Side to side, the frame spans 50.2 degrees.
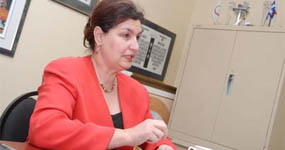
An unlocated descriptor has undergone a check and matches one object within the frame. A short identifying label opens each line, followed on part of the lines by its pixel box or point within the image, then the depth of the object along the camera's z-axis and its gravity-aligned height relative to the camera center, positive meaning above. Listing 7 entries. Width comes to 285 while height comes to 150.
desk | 0.84 -0.24
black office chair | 1.11 -0.22
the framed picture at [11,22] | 1.78 +0.21
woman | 0.95 -0.07
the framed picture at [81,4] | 2.09 +0.48
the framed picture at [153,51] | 2.89 +0.40
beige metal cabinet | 2.33 +0.19
